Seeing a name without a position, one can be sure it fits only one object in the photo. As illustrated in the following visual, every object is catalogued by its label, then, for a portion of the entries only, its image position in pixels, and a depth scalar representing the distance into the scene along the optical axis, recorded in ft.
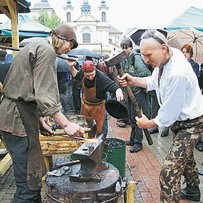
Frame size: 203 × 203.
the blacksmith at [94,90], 10.27
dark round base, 5.67
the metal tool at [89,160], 5.77
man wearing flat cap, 5.53
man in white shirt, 6.39
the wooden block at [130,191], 6.40
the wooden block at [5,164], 9.43
